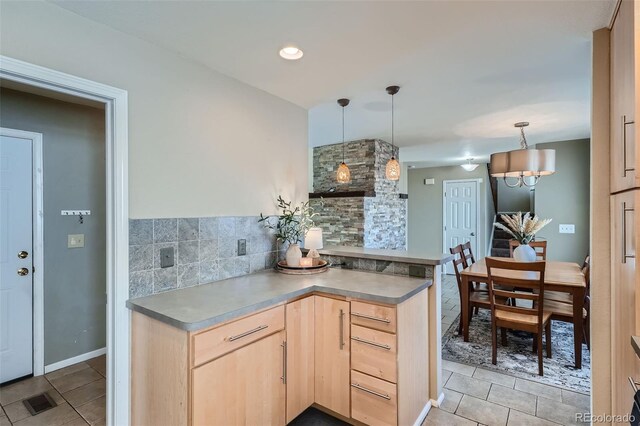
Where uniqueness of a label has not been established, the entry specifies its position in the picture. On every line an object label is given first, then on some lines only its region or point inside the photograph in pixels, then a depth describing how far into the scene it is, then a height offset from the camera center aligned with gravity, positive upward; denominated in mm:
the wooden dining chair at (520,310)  2586 -877
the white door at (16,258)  2473 -375
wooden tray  2469 -465
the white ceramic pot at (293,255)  2564 -364
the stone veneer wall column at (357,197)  4304 +204
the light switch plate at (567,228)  4586 -263
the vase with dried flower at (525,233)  3355 -247
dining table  2678 -654
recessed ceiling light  2014 +1057
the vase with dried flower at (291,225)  2580 -130
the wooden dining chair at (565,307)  2845 -920
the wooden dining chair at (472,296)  3199 -926
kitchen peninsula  1510 -788
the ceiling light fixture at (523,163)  3070 +485
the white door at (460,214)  6609 -71
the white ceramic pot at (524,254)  3336 -467
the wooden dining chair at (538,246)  4090 -471
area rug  2572 -1384
